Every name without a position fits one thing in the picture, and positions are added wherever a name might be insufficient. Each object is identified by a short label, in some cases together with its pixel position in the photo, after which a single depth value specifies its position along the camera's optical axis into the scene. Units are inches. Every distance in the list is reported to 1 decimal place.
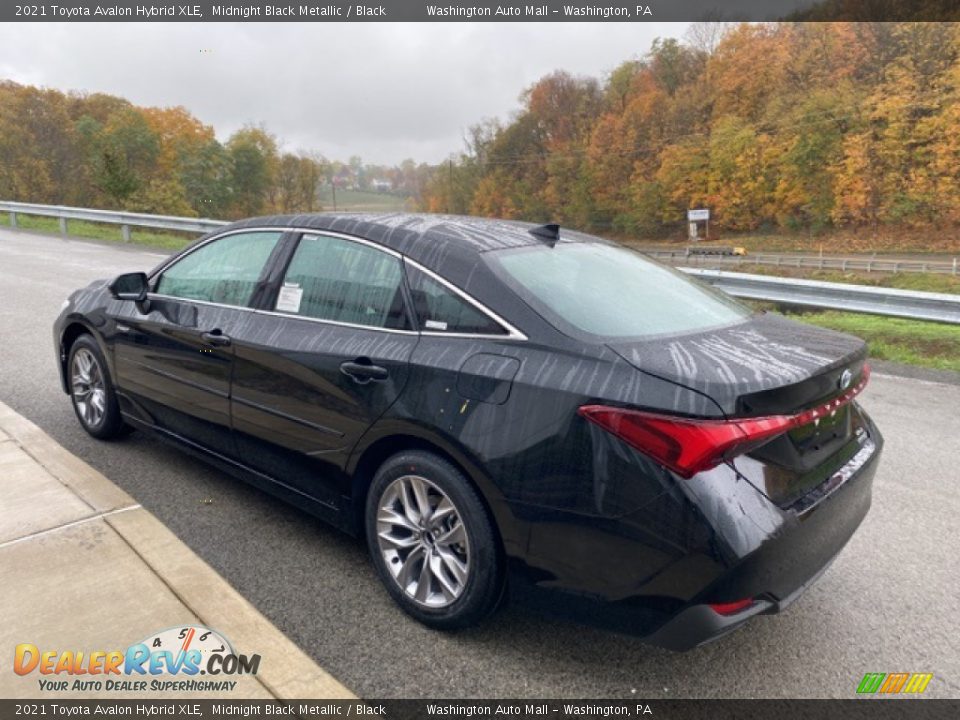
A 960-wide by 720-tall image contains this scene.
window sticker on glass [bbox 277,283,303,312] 125.2
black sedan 79.4
